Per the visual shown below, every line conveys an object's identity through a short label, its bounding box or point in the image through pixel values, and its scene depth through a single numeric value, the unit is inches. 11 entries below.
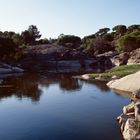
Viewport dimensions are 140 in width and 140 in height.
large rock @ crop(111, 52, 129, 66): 2043.0
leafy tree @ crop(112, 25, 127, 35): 2908.7
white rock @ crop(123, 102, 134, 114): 580.4
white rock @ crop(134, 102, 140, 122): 508.2
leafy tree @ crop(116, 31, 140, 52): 2176.2
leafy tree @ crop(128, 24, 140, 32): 2983.2
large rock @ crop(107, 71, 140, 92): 945.2
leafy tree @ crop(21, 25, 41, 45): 2940.8
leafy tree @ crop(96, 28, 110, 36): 3385.0
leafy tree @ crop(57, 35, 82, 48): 3046.9
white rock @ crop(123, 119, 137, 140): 469.5
